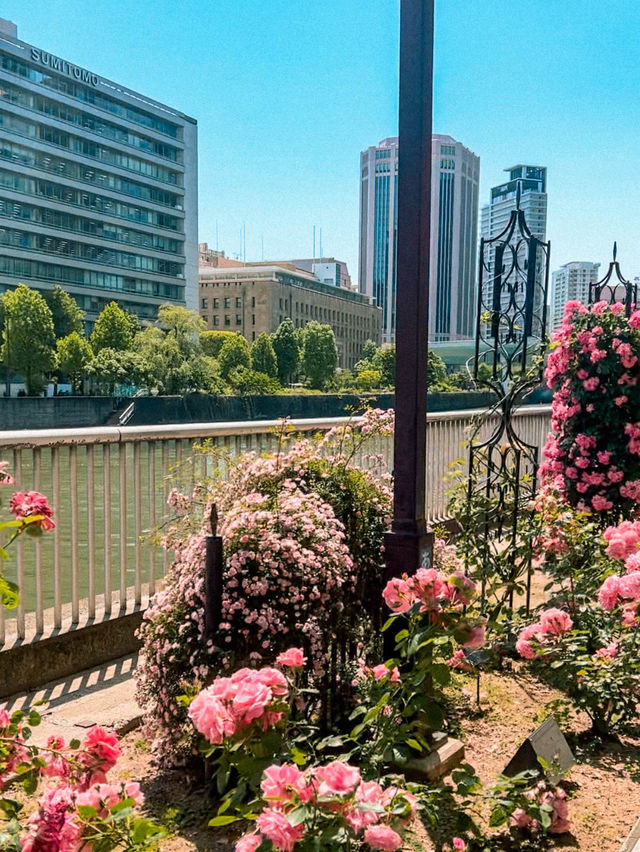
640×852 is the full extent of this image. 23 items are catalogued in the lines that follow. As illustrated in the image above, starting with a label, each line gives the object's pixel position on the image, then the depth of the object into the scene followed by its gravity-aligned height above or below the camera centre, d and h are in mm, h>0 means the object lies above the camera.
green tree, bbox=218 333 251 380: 103562 +2280
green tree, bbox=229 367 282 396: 90500 -1002
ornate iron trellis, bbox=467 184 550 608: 4609 +114
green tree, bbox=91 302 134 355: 83425 +3991
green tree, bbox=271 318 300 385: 115562 +3539
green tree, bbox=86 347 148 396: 77000 +388
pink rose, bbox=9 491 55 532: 2016 -330
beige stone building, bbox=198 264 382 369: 135625 +12642
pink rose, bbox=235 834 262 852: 1464 -833
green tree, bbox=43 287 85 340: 86562 +6120
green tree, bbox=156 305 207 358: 83625 +5090
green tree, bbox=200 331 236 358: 111875 +4249
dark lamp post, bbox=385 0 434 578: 2943 +309
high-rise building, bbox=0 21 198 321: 88312 +21779
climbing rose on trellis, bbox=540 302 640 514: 6020 -252
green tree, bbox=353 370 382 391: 116625 -716
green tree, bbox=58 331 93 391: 77312 +1645
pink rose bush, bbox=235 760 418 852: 1352 -729
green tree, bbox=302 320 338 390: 116875 +2752
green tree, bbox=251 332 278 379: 108562 +2372
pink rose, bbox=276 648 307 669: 1886 -651
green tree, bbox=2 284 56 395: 73812 +2946
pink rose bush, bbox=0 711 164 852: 1426 -794
